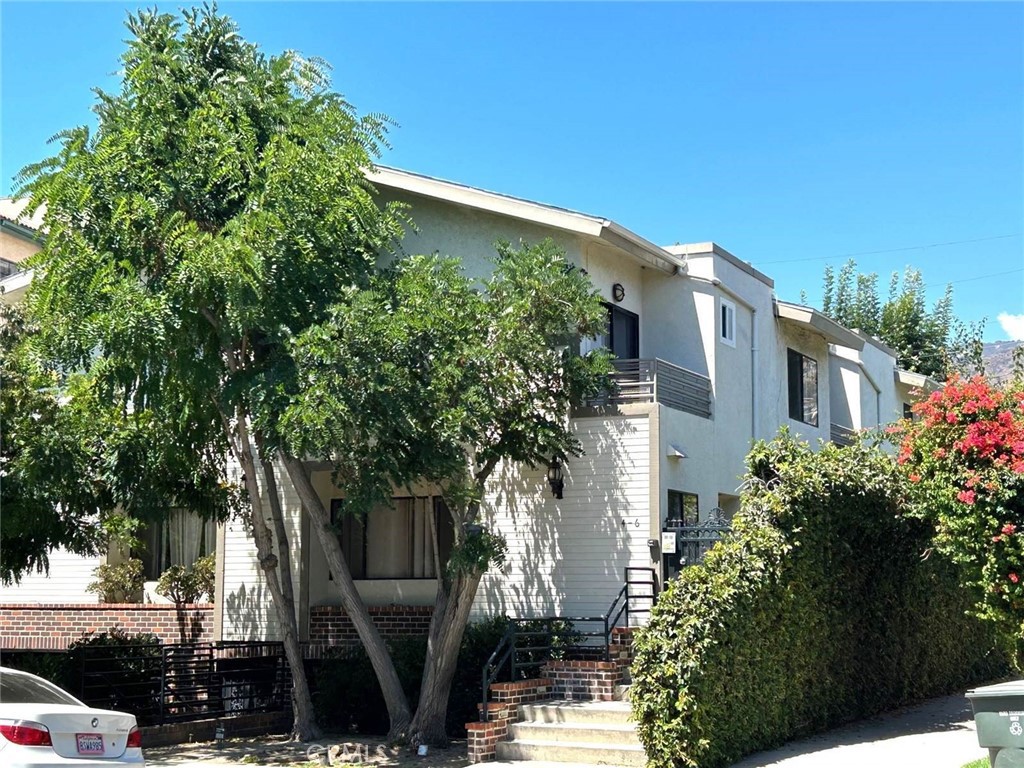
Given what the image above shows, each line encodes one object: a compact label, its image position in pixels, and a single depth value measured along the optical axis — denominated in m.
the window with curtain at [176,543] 21.53
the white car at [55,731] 9.55
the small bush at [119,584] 21.48
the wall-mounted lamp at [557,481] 17.39
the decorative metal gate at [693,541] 16.17
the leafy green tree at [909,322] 39.62
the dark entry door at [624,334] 19.89
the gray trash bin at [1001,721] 10.32
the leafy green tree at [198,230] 14.09
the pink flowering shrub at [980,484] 13.30
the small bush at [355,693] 17.31
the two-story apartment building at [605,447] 17.08
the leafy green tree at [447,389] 13.74
